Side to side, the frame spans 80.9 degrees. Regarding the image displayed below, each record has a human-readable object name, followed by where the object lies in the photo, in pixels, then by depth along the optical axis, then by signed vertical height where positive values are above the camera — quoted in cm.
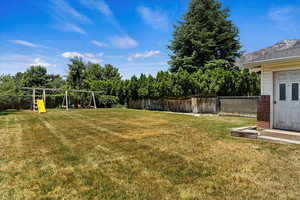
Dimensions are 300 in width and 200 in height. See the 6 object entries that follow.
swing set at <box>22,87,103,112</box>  2251 -13
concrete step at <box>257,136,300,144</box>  444 -105
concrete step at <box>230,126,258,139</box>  517 -99
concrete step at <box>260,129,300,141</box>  456 -93
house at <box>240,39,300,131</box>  482 +32
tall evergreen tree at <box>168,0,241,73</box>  1942 +697
